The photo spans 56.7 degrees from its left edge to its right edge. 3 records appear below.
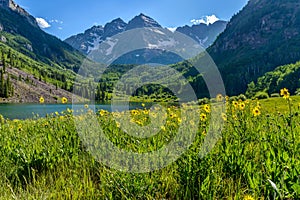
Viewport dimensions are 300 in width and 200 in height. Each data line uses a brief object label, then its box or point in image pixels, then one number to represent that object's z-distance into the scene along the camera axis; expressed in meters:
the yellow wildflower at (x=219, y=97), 7.33
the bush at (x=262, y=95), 47.03
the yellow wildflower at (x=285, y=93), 3.82
